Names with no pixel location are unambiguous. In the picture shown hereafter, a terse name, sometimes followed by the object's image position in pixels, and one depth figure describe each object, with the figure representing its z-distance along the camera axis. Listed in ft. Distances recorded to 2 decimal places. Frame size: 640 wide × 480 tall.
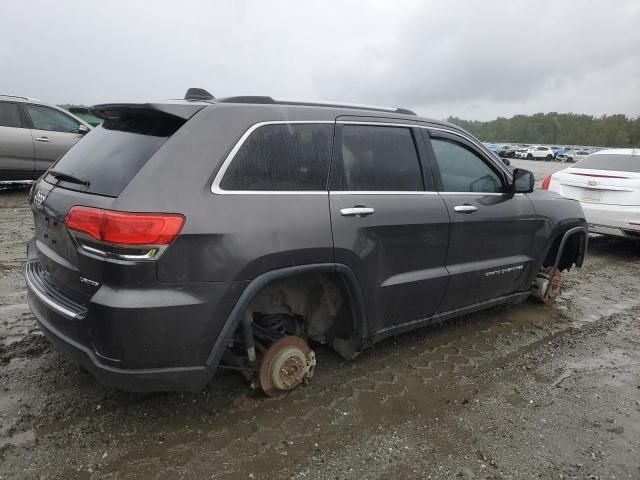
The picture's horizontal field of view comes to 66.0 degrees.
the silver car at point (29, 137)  28.50
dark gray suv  7.48
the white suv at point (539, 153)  174.29
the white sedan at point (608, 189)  21.90
